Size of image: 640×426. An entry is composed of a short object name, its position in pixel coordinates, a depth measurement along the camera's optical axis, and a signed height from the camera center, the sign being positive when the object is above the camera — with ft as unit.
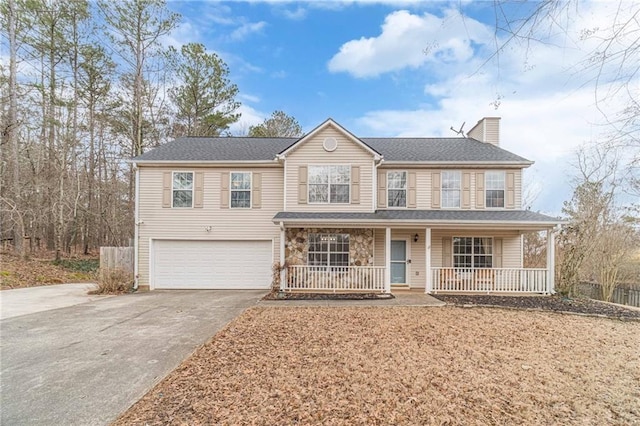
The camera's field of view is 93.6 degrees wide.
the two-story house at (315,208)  37.70 +1.17
